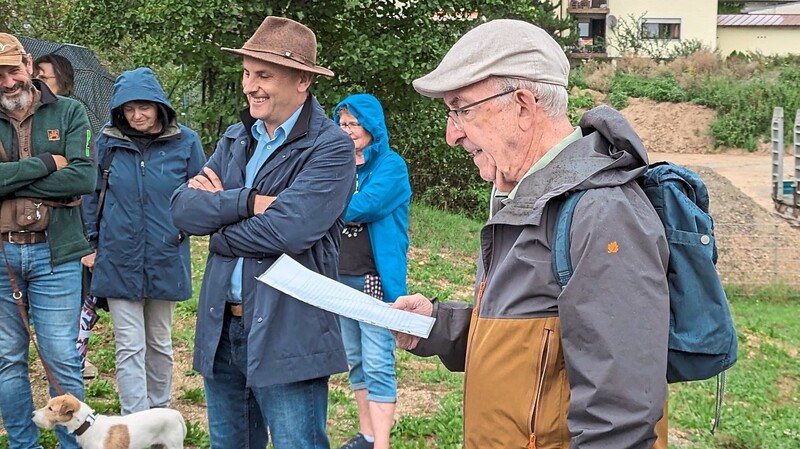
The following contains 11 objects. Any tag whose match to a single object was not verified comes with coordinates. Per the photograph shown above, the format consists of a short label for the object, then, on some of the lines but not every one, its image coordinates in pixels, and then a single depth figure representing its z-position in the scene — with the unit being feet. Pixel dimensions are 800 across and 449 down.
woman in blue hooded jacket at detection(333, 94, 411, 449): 15.43
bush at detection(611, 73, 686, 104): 121.39
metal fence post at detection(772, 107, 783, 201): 66.18
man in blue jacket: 10.43
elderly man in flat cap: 5.67
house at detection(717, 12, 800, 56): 156.56
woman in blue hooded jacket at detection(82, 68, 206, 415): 15.80
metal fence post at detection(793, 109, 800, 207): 62.90
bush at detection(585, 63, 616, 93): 125.18
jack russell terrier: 13.47
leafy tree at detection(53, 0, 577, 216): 37.06
